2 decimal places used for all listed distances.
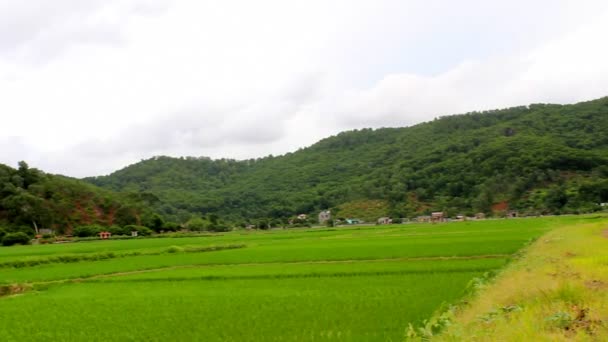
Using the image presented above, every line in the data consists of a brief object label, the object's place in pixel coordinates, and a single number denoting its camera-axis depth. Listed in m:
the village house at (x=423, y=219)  81.80
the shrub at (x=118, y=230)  67.56
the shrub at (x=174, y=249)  35.91
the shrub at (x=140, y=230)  68.00
